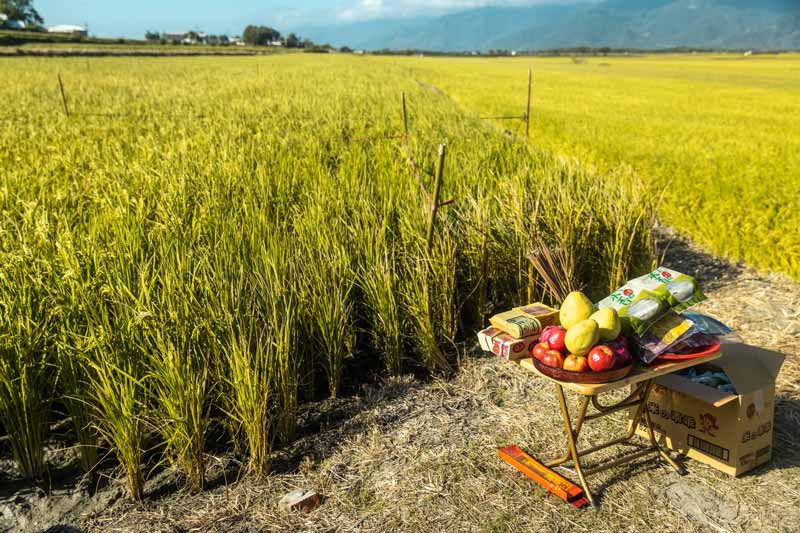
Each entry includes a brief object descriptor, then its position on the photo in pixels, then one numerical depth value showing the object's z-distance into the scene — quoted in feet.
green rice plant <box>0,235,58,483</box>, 9.70
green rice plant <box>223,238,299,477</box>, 9.84
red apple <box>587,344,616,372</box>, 8.21
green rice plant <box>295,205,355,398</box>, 12.30
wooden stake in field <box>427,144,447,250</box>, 13.92
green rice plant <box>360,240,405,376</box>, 12.93
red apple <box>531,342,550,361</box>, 8.73
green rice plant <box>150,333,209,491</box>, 9.37
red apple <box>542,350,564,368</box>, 8.50
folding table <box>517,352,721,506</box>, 8.34
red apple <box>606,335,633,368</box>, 8.49
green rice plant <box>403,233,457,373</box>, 13.17
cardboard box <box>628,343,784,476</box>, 9.53
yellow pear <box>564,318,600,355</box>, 8.23
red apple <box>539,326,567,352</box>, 8.61
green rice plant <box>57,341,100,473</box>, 9.84
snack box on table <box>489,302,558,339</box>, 9.30
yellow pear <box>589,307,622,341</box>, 8.50
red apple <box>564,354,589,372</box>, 8.31
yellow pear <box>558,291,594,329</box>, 8.72
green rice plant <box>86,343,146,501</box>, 9.25
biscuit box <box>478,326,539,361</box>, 9.20
